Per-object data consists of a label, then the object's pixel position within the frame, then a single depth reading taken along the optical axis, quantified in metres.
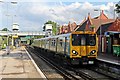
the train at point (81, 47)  13.10
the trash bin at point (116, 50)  22.70
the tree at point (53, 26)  78.41
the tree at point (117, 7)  18.03
